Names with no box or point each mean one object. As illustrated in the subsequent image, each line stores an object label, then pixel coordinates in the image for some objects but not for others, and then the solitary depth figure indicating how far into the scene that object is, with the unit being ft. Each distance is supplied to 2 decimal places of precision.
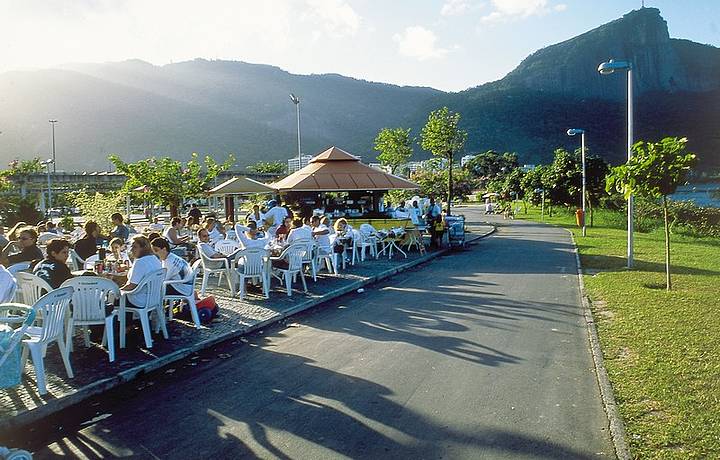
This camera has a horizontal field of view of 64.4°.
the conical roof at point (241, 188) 61.26
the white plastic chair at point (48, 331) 17.30
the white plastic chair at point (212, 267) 33.71
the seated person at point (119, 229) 37.14
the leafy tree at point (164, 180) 73.61
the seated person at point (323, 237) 42.55
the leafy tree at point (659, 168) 35.32
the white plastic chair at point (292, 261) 34.47
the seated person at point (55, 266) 21.27
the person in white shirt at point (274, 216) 56.34
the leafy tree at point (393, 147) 130.93
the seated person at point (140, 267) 22.45
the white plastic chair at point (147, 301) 22.30
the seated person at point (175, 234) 40.65
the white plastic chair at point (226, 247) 38.06
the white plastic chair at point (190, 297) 25.20
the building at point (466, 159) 322.83
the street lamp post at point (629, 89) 45.96
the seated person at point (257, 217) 57.78
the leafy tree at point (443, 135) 102.42
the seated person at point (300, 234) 38.42
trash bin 99.27
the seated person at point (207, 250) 33.62
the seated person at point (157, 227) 58.34
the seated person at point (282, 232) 44.34
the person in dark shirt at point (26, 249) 25.91
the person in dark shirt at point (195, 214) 53.26
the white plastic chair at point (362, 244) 52.16
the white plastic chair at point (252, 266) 32.22
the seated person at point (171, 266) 25.44
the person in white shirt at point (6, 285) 19.48
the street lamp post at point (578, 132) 80.86
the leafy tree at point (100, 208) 66.03
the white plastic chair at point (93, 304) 20.43
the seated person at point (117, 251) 30.32
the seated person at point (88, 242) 30.55
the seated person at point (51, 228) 48.19
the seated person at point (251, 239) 34.50
